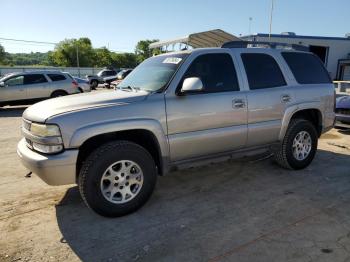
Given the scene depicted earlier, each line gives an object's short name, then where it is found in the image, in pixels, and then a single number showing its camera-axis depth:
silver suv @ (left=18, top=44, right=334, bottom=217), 3.58
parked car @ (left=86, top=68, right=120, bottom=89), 31.33
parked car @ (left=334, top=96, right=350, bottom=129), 8.07
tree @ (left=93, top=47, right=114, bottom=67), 95.12
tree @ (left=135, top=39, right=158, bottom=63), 120.43
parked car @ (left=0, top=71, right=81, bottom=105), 14.14
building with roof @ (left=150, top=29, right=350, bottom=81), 31.95
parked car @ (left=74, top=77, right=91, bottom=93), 19.06
